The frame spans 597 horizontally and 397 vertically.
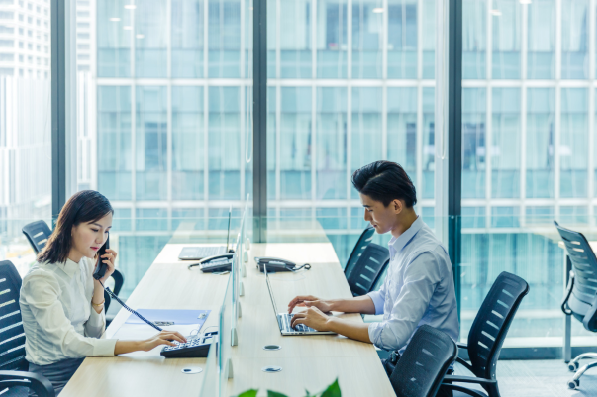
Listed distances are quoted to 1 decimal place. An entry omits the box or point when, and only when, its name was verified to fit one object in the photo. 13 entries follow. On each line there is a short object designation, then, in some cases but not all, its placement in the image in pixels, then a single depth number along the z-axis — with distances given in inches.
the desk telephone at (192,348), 73.7
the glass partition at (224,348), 48.7
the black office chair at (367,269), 120.0
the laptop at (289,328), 84.2
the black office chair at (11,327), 88.0
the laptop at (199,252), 139.4
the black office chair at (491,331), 76.5
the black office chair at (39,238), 131.7
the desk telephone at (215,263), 126.3
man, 79.0
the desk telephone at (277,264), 127.4
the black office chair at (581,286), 127.2
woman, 75.1
